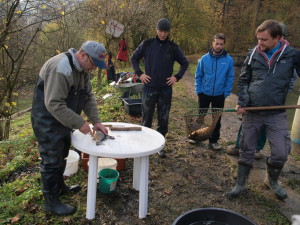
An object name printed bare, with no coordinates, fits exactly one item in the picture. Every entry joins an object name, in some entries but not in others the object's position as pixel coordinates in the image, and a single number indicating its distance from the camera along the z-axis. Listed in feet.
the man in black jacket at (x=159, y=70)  13.12
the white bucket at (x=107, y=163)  11.17
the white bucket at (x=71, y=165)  11.16
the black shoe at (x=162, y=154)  13.92
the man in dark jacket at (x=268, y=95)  9.50
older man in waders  7.50
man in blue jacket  14.10
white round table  7.89
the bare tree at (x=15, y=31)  19.31
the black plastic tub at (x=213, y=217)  6.29
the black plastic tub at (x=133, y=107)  20.83
